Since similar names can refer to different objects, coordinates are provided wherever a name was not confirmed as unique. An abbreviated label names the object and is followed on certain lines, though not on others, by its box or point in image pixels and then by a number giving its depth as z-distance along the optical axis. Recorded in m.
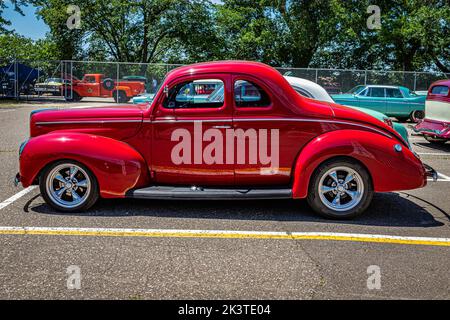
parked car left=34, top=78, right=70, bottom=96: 28.89
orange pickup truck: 27.02
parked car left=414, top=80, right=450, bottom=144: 10.96
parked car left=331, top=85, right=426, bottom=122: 19.88
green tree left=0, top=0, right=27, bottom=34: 31.52
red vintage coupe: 5.28
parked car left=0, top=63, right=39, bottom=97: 29.03
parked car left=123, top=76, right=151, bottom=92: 27.64
